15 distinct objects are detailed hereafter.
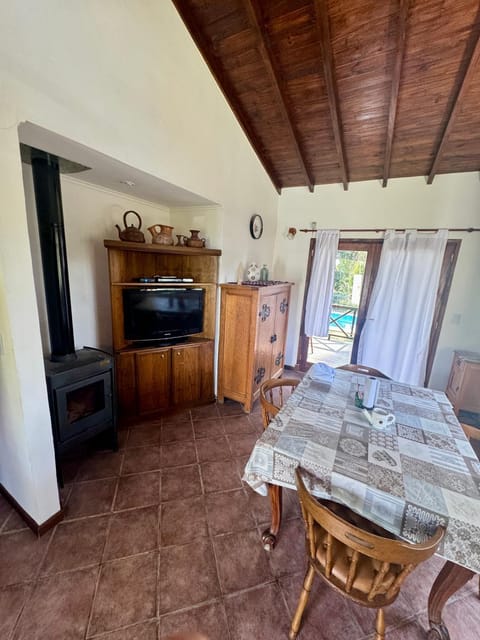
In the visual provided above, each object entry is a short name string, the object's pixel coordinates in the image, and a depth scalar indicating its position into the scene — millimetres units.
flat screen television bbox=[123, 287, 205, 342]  2414
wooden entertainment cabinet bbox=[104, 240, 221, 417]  2361
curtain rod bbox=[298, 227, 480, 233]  2947
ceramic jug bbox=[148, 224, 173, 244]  2441
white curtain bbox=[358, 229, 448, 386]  3115
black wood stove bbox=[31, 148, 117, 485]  1684
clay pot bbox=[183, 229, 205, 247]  2646
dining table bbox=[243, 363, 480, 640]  980
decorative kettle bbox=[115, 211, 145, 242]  2270
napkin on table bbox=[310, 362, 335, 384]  2051
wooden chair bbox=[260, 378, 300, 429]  1633
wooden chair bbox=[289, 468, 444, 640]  827
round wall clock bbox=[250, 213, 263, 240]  3256
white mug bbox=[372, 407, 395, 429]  1461
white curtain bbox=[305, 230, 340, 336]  3615
